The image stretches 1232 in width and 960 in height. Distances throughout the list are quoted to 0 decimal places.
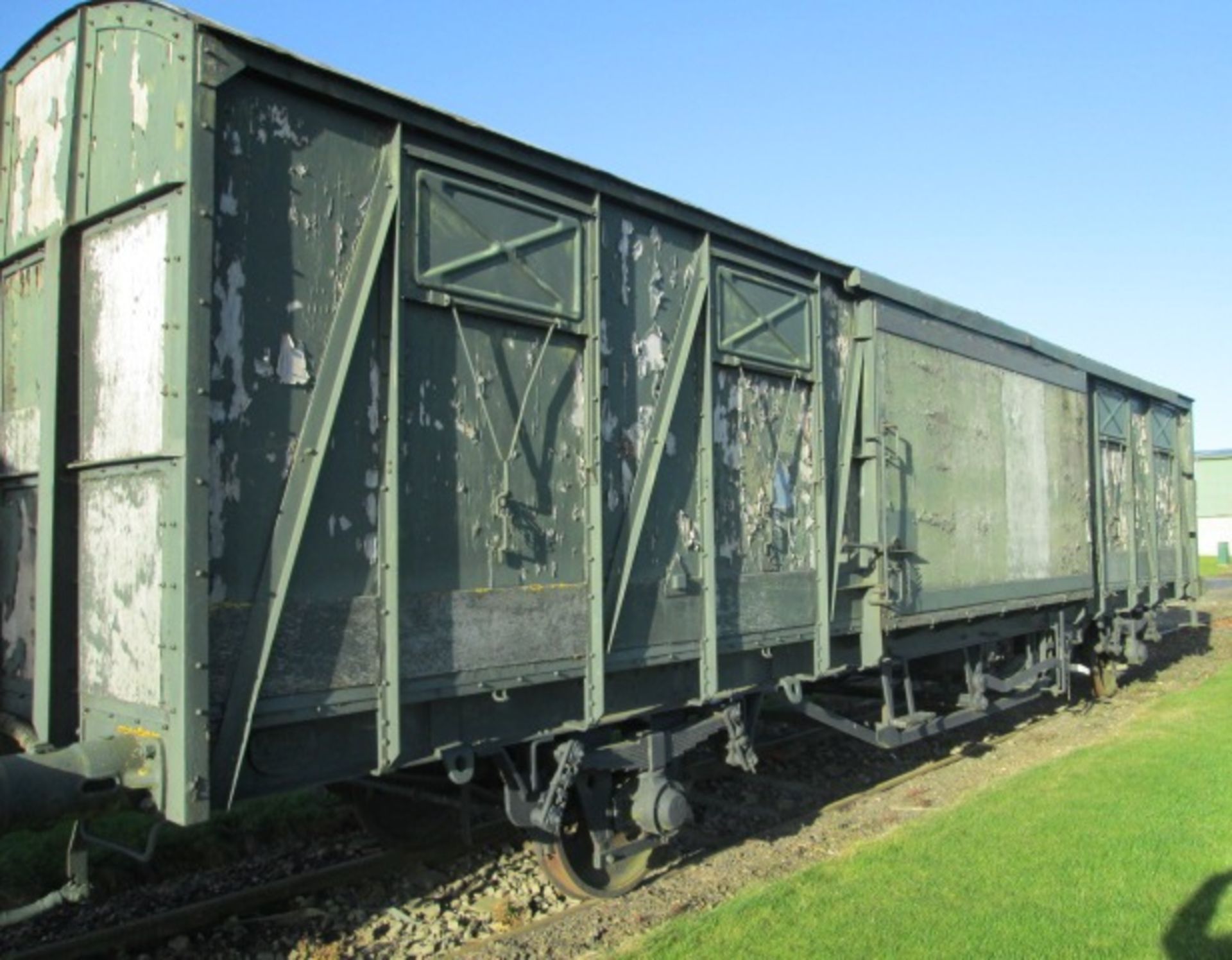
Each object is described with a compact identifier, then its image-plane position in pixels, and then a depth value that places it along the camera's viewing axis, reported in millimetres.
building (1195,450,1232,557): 57309
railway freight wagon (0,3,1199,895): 4004
